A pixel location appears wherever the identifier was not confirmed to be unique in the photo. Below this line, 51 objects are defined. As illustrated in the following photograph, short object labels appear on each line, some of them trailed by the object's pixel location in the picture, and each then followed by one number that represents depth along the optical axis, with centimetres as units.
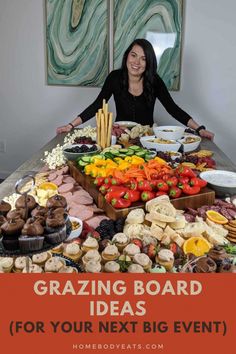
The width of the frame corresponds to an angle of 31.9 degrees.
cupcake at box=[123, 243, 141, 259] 136
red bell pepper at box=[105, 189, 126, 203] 169
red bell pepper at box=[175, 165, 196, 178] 184
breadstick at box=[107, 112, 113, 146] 257
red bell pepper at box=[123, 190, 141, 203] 170
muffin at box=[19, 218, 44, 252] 109
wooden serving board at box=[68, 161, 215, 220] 165
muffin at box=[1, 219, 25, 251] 110
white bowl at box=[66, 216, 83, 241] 148
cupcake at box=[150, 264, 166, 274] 129
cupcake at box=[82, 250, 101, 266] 134
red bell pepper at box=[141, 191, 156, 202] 171
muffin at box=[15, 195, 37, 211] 126
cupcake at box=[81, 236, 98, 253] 140
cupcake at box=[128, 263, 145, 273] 126
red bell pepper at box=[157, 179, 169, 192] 176
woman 326
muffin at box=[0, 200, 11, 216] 125
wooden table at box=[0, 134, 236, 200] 198
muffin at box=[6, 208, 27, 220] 119
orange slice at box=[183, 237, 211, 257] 142
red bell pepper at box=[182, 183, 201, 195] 178
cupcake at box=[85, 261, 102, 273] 128
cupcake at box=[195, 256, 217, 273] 128
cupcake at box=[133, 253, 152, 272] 130
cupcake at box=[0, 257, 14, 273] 131
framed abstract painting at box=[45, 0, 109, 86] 429
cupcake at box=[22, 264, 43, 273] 128
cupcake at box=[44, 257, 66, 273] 129
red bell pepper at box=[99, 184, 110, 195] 178
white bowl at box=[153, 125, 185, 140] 269
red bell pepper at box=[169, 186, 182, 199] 174
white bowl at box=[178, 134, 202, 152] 265
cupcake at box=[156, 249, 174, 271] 133
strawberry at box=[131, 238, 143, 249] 142
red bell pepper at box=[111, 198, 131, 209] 165
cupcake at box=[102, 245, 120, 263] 135
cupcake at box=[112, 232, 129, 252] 141
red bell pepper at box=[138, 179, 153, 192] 174
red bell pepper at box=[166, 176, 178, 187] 178
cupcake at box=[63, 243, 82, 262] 138
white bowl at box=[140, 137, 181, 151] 252
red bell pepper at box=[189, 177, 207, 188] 181
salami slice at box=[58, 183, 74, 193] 197
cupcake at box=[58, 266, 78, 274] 126
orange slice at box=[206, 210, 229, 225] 160
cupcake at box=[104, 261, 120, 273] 127
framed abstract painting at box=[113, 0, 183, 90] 419
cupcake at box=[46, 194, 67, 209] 126
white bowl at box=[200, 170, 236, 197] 191
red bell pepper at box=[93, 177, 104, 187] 187
